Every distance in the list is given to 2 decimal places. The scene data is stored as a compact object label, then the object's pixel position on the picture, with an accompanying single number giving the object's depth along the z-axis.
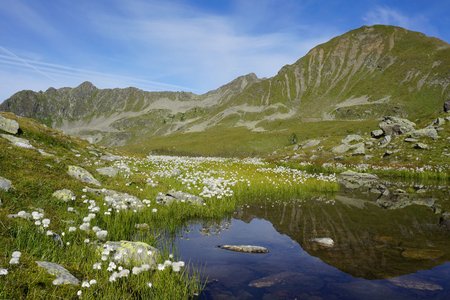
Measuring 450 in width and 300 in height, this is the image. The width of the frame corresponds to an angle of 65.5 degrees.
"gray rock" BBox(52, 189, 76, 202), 14.34
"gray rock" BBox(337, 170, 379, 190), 36.17
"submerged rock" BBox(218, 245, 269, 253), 13.44
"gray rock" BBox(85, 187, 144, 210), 14.51
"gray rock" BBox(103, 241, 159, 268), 9.28
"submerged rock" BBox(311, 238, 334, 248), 14.03
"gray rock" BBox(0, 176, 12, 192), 12.79
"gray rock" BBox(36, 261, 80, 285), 7.62
